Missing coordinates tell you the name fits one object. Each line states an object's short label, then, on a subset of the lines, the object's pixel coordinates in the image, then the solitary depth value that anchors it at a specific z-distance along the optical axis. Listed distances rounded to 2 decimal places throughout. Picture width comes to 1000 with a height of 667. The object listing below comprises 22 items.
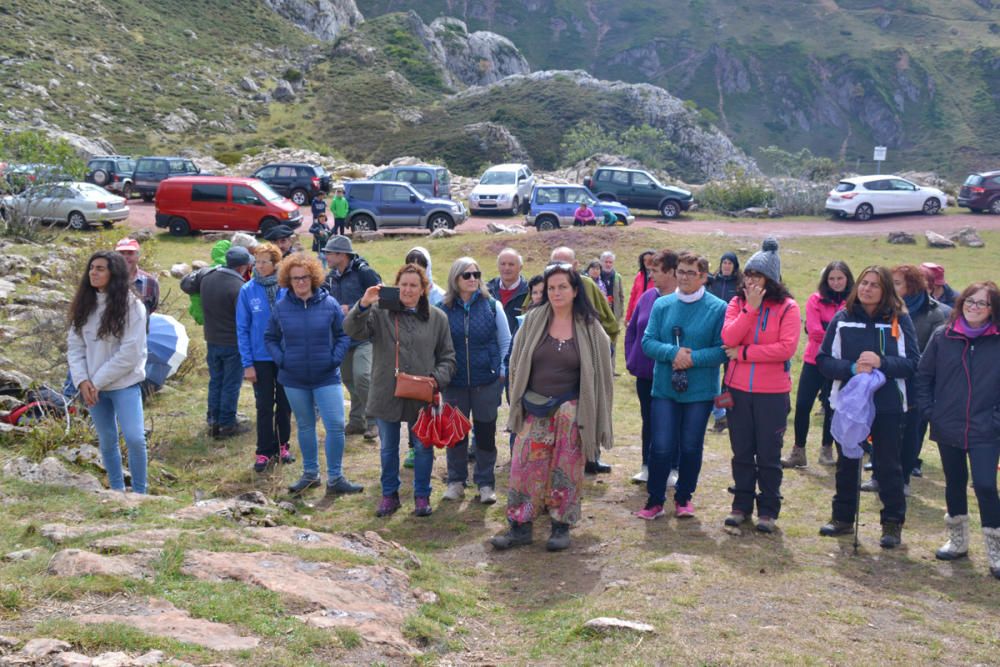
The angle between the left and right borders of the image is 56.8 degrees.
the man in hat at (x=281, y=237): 8.87
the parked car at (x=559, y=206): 26.45
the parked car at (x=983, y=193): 29.69
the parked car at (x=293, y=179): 32.50
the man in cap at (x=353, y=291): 8.09
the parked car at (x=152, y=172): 32.47
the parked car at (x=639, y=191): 31.06
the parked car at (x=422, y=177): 31.28
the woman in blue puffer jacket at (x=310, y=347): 6.83
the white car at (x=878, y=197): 29.27
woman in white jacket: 5.96
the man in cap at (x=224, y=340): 8.42
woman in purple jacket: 6.96
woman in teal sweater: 6.05
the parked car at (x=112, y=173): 33.22
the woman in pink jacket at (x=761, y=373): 5.96
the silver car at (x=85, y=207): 22.05
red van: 24.27
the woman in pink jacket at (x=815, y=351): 7.68
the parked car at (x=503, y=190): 30.23
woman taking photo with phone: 6.36
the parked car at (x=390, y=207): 25.62
